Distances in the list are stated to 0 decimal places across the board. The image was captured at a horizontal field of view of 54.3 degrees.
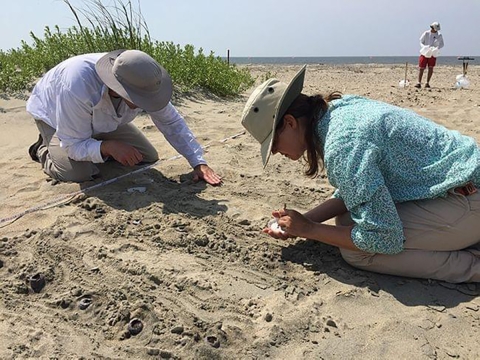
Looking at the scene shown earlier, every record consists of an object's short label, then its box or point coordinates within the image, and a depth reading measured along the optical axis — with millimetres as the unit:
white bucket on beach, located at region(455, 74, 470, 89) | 9938
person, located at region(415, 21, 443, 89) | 9891
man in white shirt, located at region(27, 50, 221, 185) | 3080
